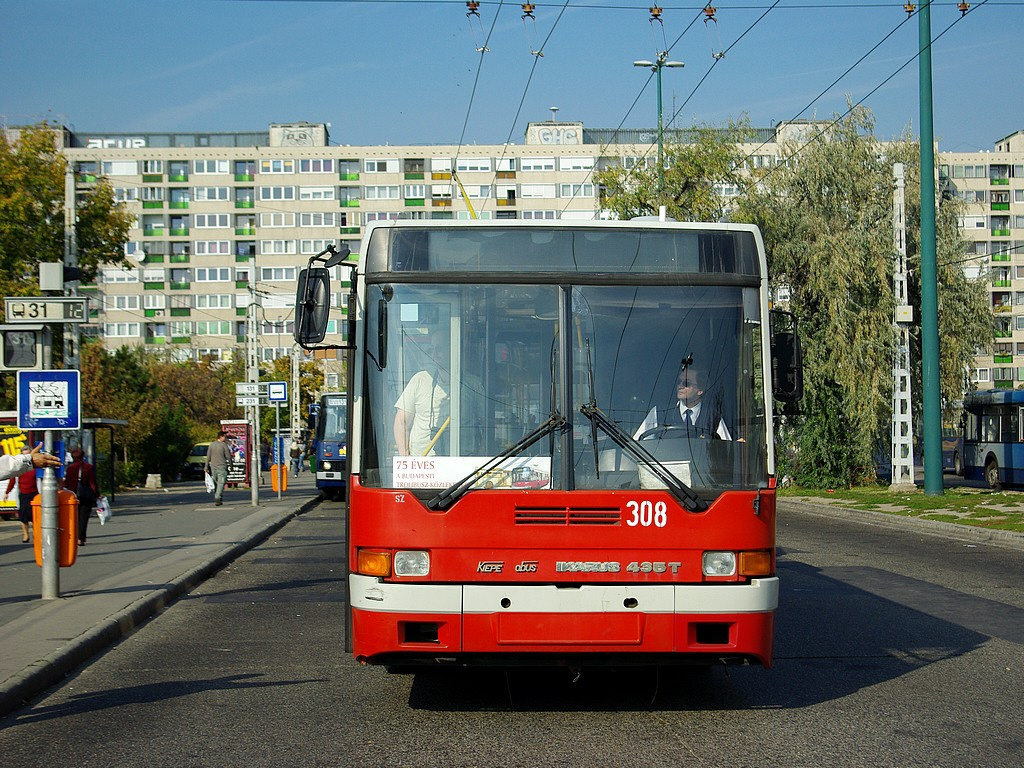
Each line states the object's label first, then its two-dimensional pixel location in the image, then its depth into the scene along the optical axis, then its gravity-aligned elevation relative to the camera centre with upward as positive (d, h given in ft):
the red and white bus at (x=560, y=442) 21.86 -0.58
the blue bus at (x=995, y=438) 118.83 -3.08
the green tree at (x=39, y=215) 91.25 +15.09
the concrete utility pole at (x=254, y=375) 99.16 +3.09
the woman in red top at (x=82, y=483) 57.31 -3.18
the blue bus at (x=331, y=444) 115.24 -2.97
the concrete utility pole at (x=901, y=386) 98.48 +1.65
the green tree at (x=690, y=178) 131.75 +24.30
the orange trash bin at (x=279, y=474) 114.85 -6.07
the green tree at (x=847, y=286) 109.60 +10.83
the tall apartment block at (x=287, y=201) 314.35 +52.85
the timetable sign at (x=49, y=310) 39.45 +3.24
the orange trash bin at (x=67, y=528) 39.32 -3.57
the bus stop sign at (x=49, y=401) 40.19 +0.40
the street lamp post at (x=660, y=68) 124.26 +33.75
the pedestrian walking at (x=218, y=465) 100.12 -4.24
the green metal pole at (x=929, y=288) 87.81 +8.32
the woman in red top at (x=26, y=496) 65.10 -4.27
